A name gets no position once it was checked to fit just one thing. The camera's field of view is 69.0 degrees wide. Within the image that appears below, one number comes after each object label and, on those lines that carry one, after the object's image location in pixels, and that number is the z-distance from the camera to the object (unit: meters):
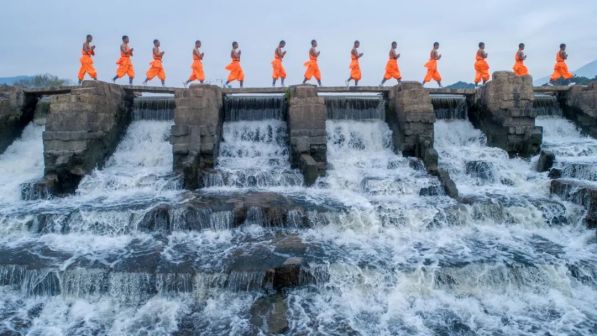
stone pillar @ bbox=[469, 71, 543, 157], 11.58
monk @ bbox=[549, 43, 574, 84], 15.31
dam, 5.76
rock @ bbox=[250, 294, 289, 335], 5.24
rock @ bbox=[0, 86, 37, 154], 11.97
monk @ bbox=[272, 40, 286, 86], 14.41
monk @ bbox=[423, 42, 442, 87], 14.57
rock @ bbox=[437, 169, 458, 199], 8.90
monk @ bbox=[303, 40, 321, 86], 14.31
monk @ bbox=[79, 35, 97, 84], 13.30
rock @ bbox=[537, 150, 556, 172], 10.23
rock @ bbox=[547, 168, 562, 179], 9.72
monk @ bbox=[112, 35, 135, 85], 13.91
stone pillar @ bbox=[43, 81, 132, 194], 10.00
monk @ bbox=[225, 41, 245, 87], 14.17
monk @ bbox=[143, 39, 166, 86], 14.13
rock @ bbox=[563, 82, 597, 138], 12.80
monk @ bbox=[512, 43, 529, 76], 14.75
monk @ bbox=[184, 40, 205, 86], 14.23
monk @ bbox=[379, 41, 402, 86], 14.43
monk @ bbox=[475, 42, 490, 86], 14.44
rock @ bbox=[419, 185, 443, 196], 9.17
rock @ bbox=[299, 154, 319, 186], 9.83
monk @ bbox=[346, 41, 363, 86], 14.45
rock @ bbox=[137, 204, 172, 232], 7.73
